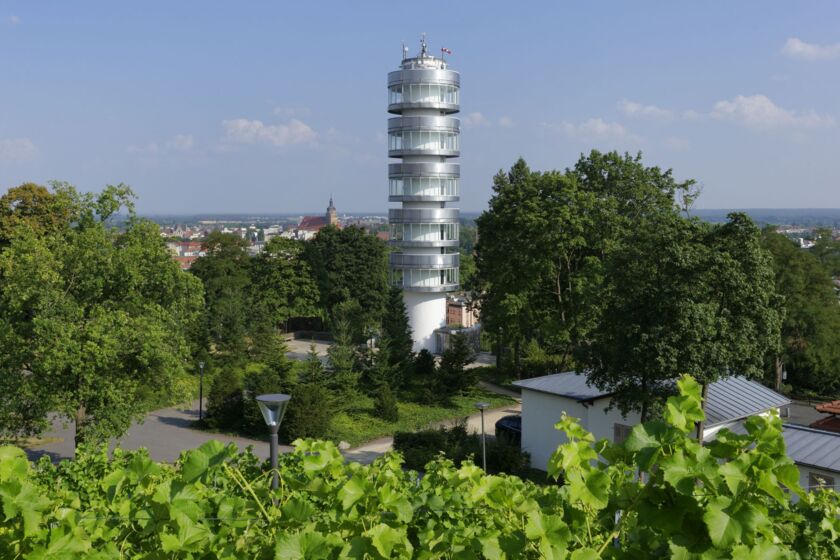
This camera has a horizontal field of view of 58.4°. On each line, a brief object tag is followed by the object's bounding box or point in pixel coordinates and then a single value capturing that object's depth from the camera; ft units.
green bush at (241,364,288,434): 83.25
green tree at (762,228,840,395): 103.96
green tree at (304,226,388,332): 163.84
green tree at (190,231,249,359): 114.83
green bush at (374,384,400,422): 90.17
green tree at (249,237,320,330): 157.58
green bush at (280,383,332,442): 80.43
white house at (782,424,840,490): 50.83
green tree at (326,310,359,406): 93.66
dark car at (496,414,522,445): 77.99
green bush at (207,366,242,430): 86.99
